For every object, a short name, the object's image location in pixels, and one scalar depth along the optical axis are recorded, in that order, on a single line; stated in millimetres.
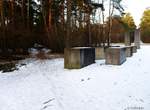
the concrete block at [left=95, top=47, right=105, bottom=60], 6226
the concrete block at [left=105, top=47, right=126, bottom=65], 4804
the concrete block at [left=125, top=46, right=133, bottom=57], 6590
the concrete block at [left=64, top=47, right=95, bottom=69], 4476
